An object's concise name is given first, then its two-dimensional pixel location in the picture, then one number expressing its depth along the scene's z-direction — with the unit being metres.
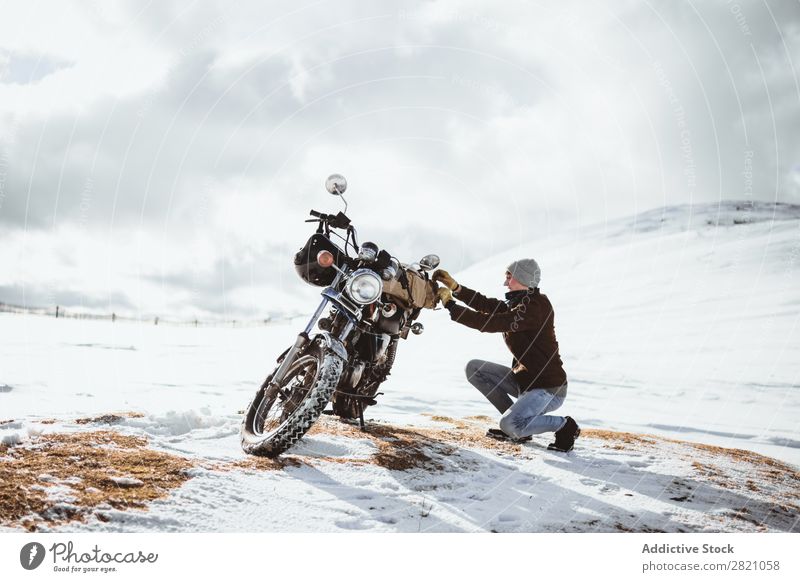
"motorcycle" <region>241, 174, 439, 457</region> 2.67
